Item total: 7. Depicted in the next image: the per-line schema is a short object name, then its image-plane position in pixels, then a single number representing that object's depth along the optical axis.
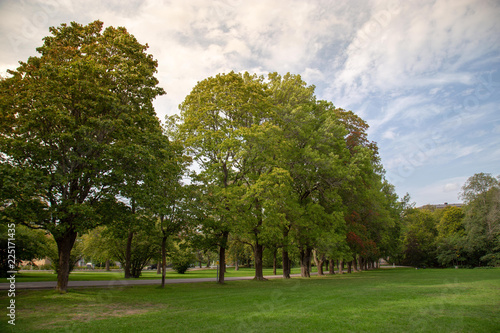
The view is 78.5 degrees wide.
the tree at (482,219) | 52.45
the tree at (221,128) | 22.31
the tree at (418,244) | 69.75
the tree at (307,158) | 25.00
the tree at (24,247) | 21.72
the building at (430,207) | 96.71
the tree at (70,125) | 13.16
